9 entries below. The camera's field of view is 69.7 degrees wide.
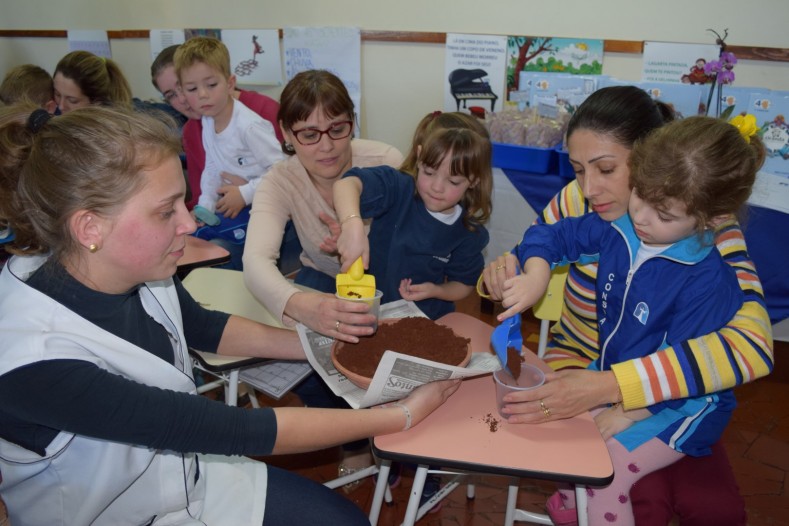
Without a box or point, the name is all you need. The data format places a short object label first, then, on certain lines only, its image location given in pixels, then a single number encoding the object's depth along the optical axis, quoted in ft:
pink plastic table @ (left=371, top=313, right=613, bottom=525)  3.56
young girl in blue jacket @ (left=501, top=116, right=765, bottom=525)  3.95
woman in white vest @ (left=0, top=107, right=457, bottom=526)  3.20
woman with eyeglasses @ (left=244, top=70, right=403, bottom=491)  5.49
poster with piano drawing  11.48
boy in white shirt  9.56
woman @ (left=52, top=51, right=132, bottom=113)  10.39
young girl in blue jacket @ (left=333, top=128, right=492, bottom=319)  5.71
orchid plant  8.53
